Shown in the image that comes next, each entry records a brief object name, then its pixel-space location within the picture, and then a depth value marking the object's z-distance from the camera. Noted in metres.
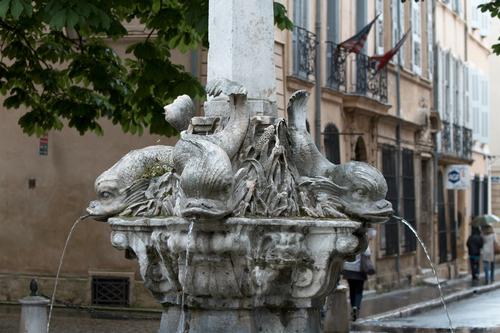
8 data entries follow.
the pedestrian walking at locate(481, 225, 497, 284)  30.64
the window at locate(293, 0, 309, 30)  23.91
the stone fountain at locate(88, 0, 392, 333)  7.37
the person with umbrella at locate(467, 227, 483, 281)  31.89
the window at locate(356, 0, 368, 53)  28.12
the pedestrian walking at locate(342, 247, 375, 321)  17.95
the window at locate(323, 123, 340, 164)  24.91
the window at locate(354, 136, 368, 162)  27.75
